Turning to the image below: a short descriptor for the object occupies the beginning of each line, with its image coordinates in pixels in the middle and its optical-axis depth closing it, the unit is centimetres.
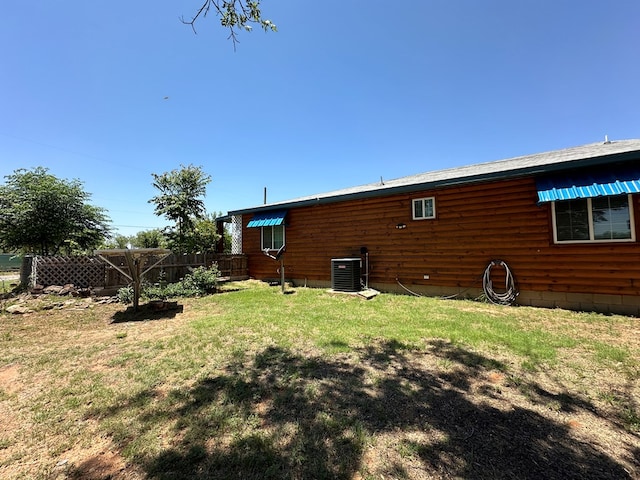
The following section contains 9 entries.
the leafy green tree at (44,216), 1012
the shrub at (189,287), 820
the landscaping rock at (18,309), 625
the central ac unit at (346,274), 818
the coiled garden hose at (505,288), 650
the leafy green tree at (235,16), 347
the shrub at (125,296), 761
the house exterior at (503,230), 557
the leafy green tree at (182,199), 1271
